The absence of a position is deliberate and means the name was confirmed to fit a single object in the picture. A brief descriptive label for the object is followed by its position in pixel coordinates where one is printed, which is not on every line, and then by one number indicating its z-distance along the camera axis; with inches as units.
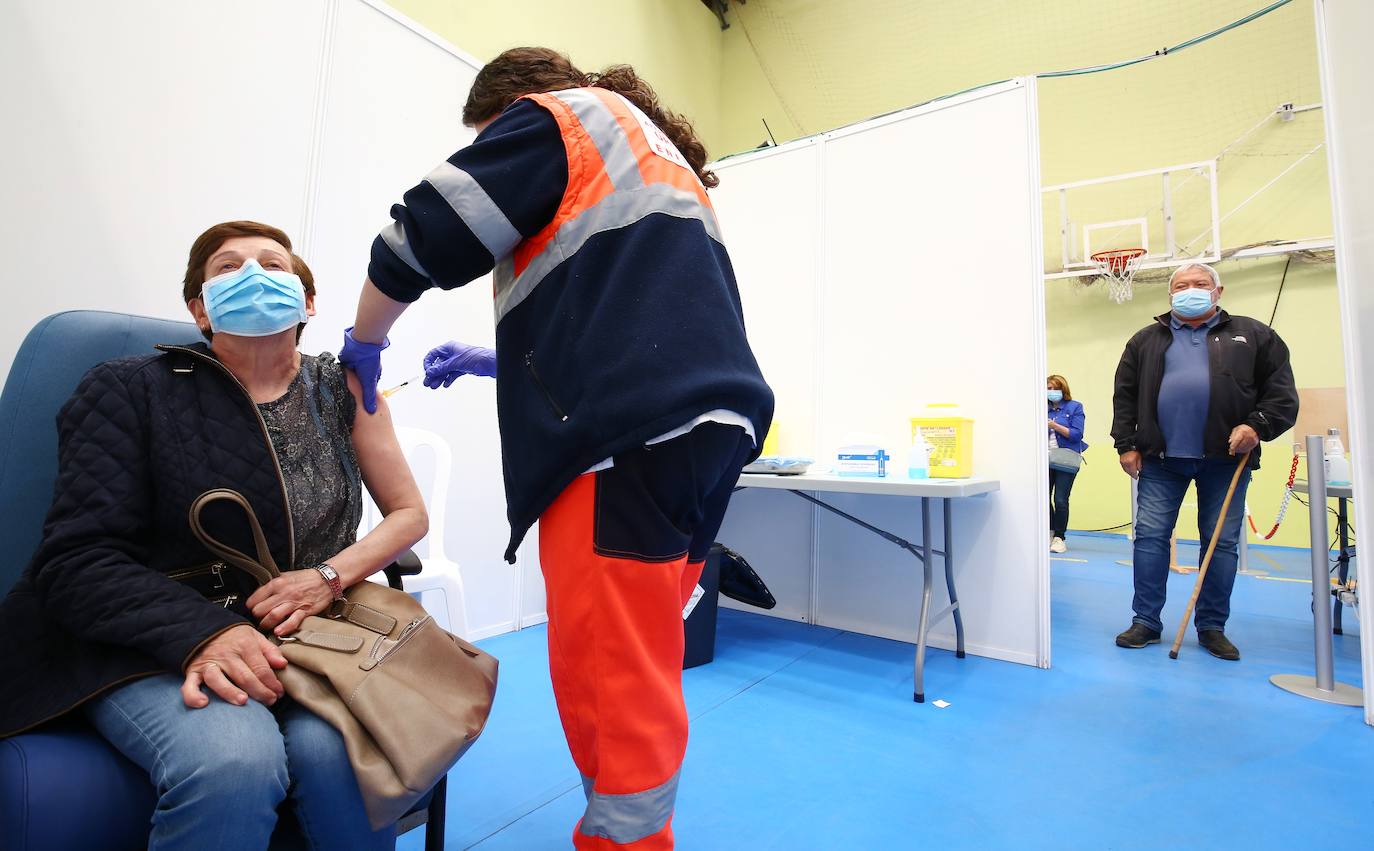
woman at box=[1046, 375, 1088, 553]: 199.3
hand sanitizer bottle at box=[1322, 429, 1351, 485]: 100.3
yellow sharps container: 98.7
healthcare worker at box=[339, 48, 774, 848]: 29.4
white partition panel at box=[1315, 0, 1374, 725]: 70.6
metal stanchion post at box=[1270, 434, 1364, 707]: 84.4
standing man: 102.9
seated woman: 27.5
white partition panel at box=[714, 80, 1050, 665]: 99.7
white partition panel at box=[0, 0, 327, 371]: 59.3
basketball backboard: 221.0
